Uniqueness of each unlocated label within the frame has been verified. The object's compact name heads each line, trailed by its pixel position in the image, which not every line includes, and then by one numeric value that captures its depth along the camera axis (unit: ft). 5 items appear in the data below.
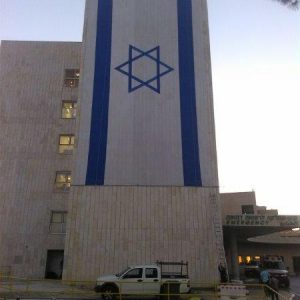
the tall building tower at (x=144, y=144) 90.48
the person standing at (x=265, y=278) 71.77
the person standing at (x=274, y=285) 68.18
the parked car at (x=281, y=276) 99.91
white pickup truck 65.77
